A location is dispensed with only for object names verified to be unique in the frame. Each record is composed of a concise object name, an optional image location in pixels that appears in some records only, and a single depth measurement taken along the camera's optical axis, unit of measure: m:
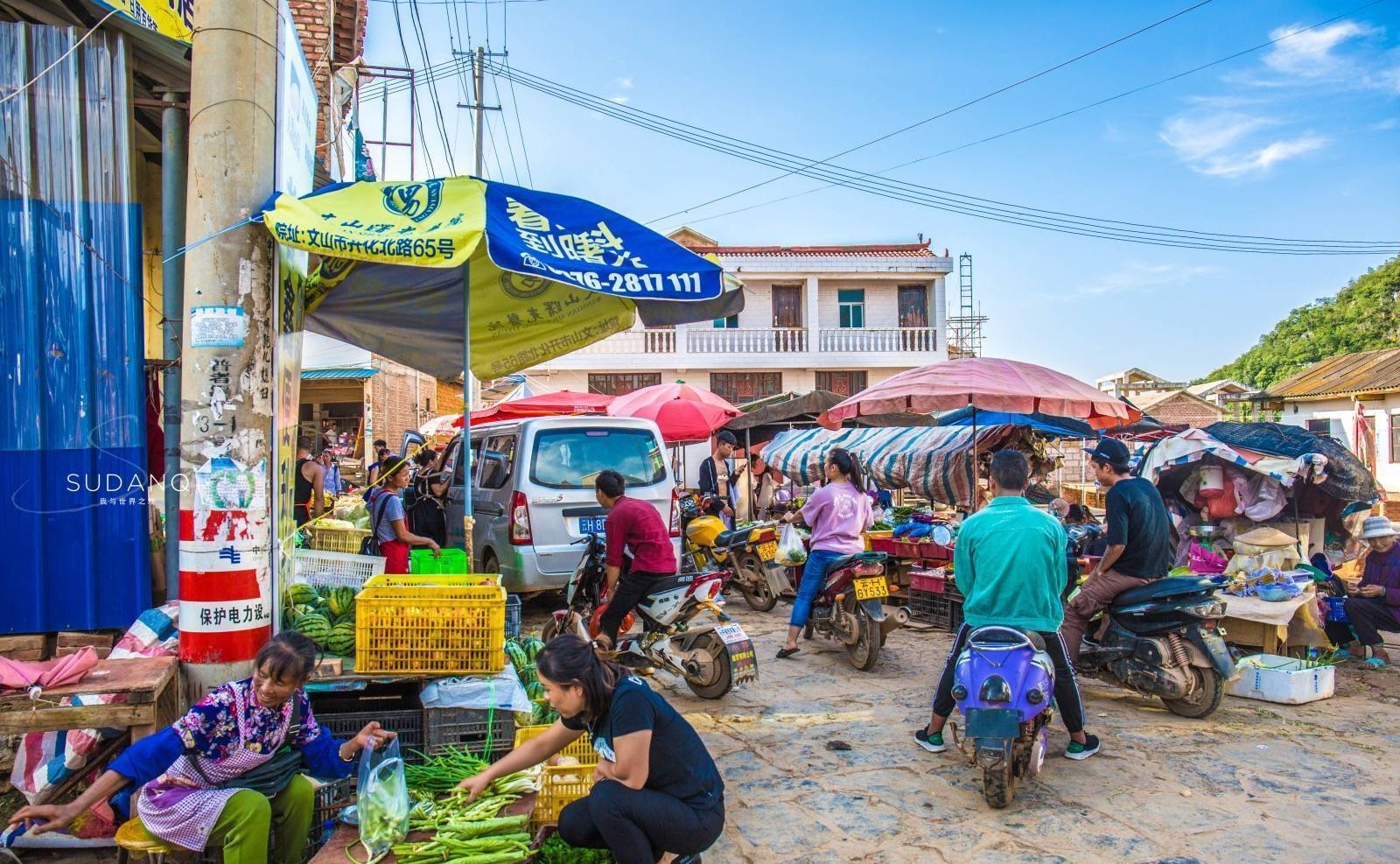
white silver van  8.03
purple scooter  4.21
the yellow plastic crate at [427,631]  3.98
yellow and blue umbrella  3.89
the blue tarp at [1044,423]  12.35
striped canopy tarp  12.70
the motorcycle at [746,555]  9.44
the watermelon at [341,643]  4.26
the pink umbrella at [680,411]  14.34
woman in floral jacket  3.12
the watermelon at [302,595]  4.54
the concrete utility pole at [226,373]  3.85
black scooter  5.56
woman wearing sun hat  6.95
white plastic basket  4.88
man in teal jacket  4.59
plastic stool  3.14
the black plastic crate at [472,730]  4.08
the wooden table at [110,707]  3.39
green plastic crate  5.10
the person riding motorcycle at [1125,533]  5.56
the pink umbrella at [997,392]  8.21
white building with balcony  25.89
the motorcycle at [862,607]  6.81
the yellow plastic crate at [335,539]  6.28
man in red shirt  5.80
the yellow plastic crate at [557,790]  3.63
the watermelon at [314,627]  4.28
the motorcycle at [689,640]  5.95
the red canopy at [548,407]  16.03
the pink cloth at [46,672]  3.60
